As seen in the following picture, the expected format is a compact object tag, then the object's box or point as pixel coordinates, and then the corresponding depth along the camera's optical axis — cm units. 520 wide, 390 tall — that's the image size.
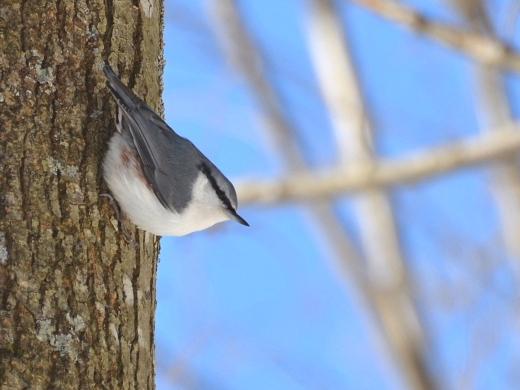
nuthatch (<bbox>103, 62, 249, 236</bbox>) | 437
